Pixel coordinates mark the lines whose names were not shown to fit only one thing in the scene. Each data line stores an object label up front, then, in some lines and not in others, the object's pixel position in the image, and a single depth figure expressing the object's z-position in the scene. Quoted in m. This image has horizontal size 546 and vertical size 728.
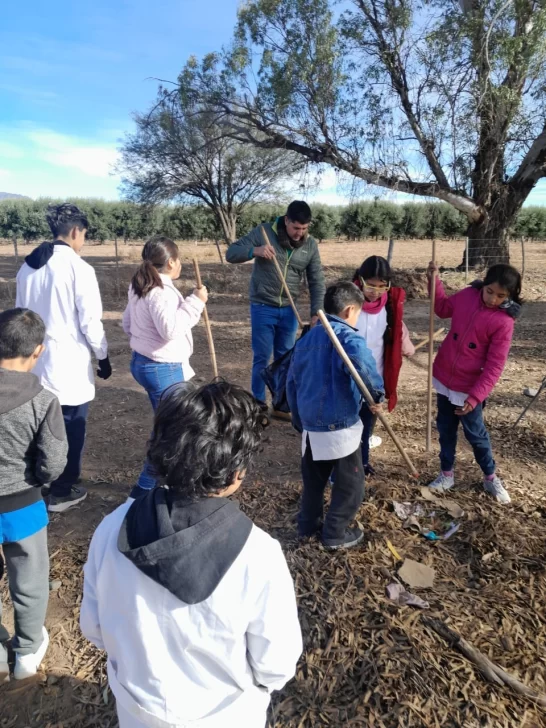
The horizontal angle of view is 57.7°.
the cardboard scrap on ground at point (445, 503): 3.32
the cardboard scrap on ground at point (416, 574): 2.71
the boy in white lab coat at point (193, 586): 1.15
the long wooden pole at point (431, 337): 3.67
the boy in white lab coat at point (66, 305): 3.14
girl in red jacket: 3.30
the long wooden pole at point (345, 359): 2.47
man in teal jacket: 4.54
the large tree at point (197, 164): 19.13
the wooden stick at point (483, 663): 2.11
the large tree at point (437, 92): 11.27
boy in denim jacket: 2.66
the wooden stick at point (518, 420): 4.57
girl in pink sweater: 3.07
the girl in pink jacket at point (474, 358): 3.20
